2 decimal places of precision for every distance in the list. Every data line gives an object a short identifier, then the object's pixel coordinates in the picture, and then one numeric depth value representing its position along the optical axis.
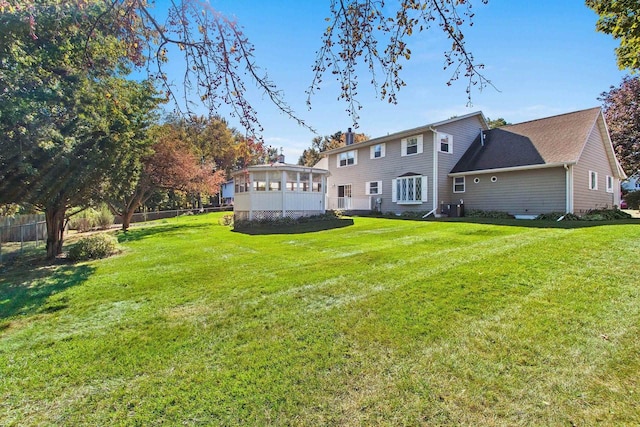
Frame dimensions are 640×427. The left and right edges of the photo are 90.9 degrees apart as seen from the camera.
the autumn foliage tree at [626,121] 20.89
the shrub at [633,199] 25.70
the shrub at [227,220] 18.86
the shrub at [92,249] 9.51
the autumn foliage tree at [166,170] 18.61
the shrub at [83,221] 19.91
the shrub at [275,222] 15.84
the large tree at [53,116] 5.29
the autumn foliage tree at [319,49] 2.59
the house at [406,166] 18.23
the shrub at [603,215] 14.20
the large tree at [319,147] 48.03
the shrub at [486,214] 15.99
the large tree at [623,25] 6.64
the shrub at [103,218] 20.96
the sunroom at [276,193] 16.50
